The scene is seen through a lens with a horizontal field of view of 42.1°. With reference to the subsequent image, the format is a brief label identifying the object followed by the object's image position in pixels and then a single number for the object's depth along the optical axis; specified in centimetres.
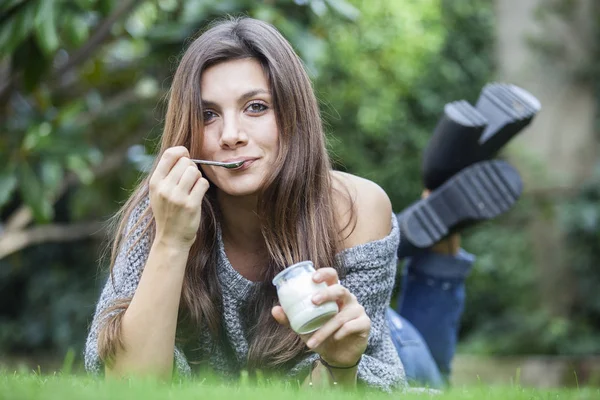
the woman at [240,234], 212
